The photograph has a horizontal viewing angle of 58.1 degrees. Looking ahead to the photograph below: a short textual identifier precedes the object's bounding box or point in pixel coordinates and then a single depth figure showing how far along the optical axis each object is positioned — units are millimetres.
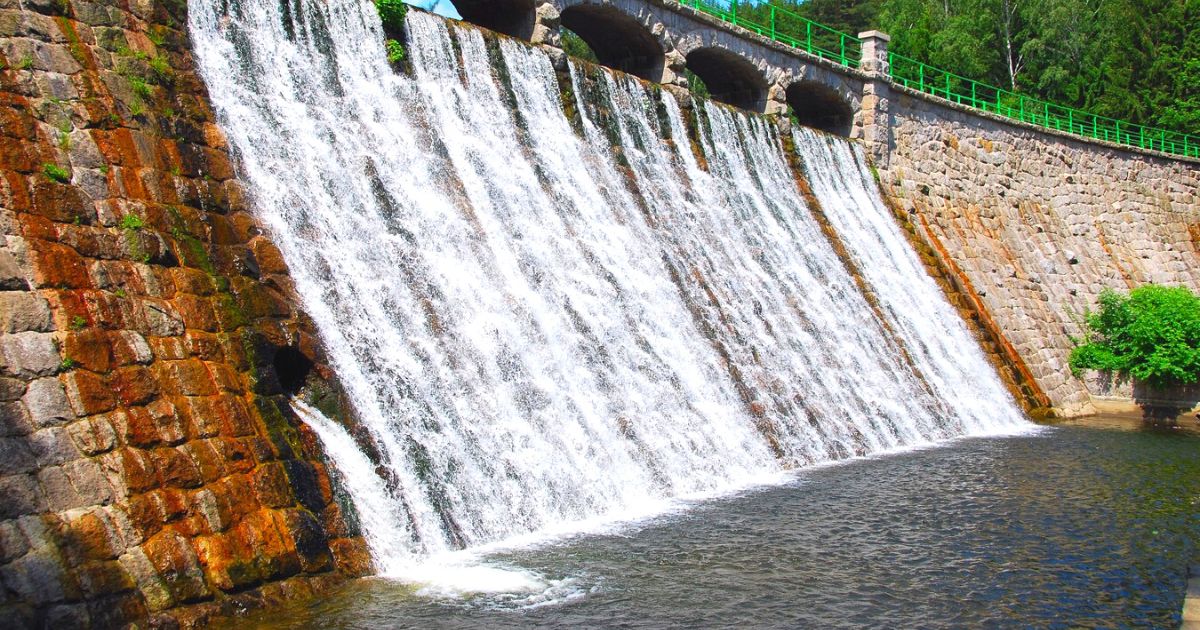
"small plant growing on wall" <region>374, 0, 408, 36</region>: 17359
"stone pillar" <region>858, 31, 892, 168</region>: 28953
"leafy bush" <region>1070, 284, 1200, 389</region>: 26312
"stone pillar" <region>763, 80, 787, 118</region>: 26531
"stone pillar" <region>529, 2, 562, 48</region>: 20781
